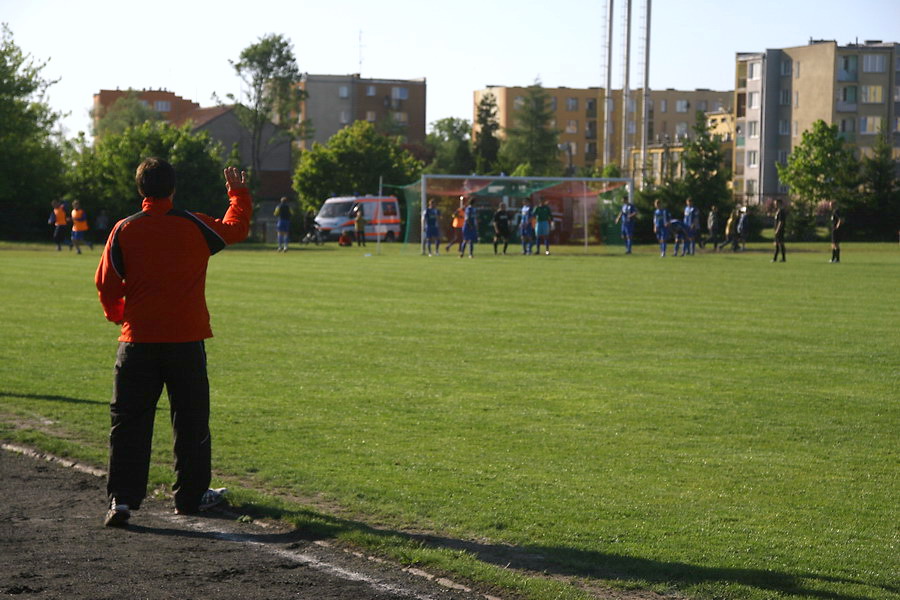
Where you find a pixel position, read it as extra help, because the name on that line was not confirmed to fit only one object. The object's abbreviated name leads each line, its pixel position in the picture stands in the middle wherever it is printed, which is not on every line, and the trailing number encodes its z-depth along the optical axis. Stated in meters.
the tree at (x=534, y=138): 138.38
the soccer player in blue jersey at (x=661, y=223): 43.31
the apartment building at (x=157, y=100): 158.62
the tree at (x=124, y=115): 126.31
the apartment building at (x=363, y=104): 145.75
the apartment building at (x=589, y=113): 171.38
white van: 58.75
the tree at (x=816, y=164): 77.86
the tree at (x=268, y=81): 97.62
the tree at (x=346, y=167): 83.06
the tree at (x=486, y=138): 129.25
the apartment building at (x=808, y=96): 119.31
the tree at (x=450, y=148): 130.88
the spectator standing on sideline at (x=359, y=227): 52.01
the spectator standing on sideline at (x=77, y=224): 43.13
